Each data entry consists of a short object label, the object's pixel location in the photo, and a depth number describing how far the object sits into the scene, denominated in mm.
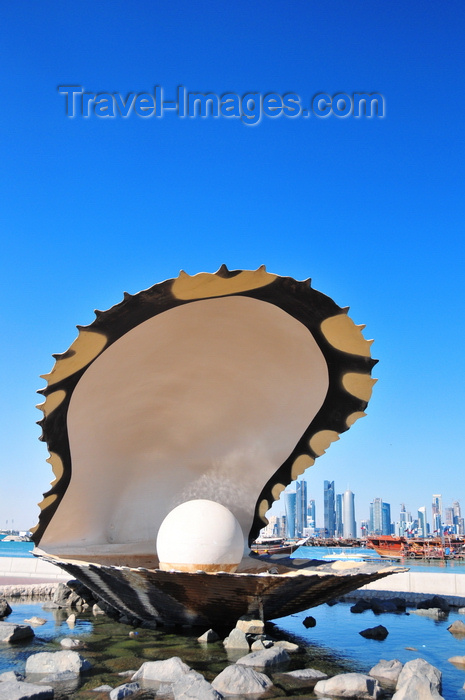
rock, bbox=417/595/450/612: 13332
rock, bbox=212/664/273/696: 6586
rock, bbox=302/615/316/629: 11428
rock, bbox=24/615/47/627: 10811
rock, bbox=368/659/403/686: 7184
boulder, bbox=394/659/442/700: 6277
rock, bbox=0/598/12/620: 11686
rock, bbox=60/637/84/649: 8748
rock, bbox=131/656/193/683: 7012
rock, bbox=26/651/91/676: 7328
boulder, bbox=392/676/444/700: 6039
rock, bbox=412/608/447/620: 12462
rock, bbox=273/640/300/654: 8664
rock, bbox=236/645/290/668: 7695
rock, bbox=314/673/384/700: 6441
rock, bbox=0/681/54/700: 5914
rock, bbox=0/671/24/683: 6504
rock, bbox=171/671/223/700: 5996
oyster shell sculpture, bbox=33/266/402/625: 9281
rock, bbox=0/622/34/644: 9141
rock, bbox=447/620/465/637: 10602
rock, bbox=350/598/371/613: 13391
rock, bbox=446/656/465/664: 8242
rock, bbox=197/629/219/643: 9013
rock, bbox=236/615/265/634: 8875
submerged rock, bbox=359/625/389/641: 10141
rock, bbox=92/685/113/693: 6461
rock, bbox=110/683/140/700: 6223
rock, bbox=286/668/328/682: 7246
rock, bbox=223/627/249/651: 8570
